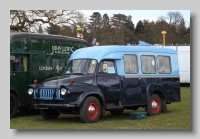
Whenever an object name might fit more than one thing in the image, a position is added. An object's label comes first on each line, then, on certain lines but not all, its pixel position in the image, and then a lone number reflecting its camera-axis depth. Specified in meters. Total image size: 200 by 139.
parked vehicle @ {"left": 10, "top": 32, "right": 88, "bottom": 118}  14.37
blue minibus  12.30
